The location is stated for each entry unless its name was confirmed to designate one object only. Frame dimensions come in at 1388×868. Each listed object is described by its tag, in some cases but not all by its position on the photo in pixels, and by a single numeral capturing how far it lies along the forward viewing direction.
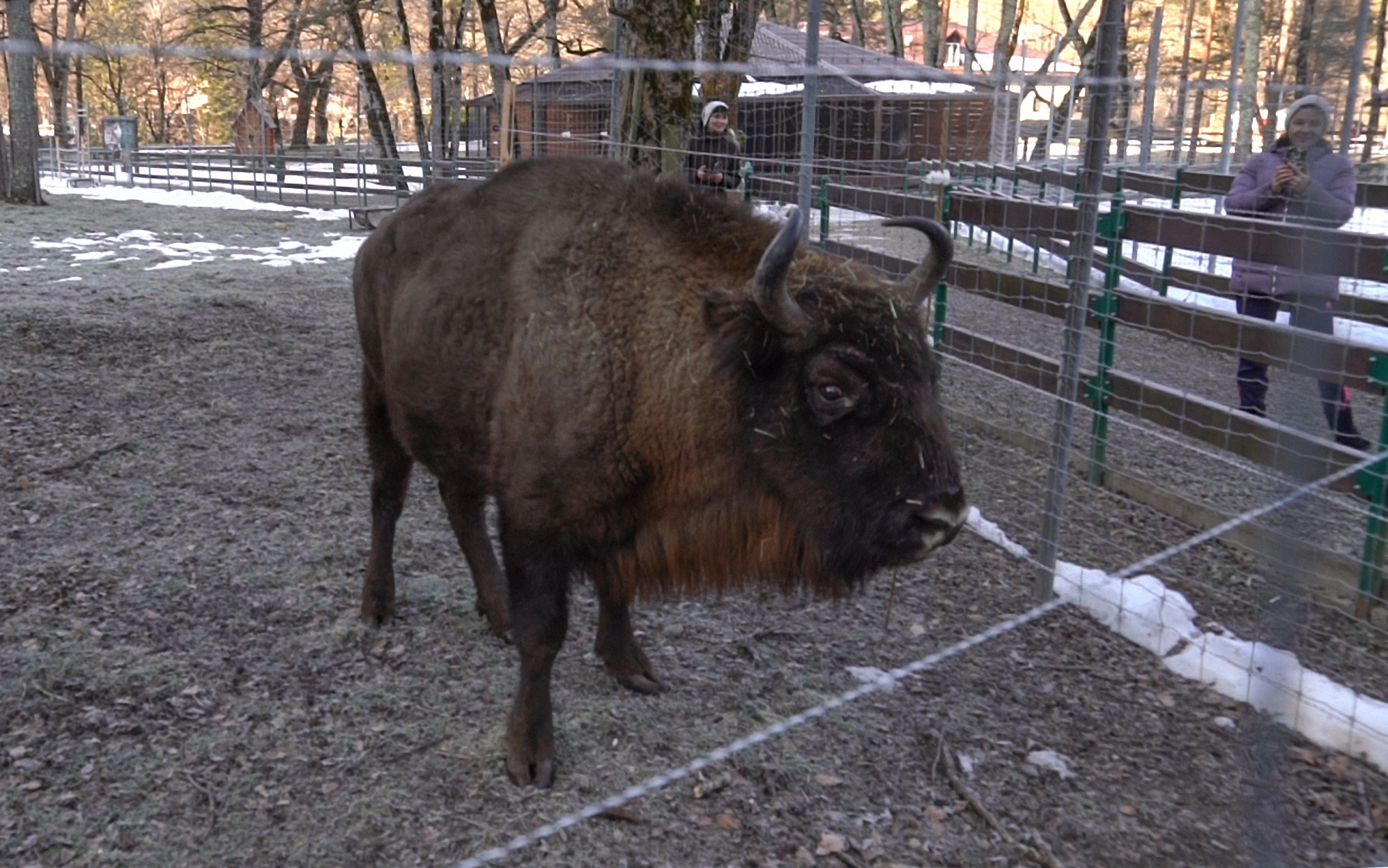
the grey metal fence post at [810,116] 6.50
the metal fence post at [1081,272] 4.90
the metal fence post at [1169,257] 9.78
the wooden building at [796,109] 10.53
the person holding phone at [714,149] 8.38
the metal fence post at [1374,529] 4.96
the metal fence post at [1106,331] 6.41
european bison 3.50
